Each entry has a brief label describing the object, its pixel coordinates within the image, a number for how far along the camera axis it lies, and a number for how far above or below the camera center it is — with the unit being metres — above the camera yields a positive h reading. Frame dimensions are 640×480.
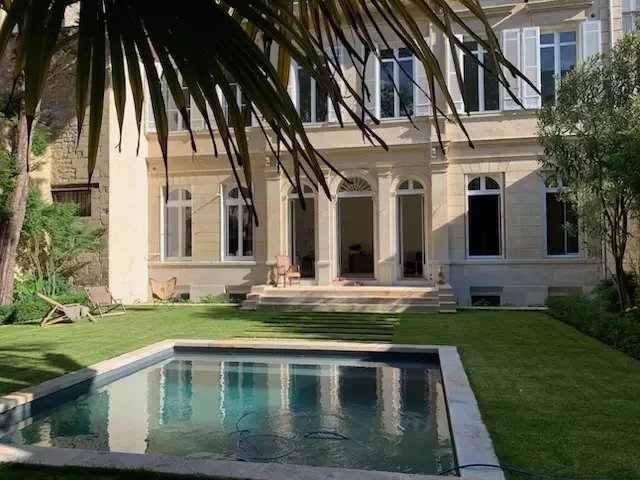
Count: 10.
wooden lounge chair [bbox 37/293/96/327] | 10.81 -1.13
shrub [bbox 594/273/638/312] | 10.30 -0.86
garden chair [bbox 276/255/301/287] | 14.32 -0.46
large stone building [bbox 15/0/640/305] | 13.72 +1.48
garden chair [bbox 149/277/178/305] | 13.60 -0.88
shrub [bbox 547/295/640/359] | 7.49 -1.14
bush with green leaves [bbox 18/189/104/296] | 13.29 +0.32
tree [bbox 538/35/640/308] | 8.79 +1.81
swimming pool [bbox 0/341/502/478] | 4.60 -1.59
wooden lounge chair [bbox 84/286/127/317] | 11.91 -0.96
